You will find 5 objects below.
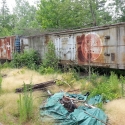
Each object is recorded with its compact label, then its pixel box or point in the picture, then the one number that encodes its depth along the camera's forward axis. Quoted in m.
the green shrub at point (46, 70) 10.23
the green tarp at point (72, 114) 4.18
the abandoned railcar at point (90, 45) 8.09
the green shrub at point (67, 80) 7.59
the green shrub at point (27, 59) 12.52
